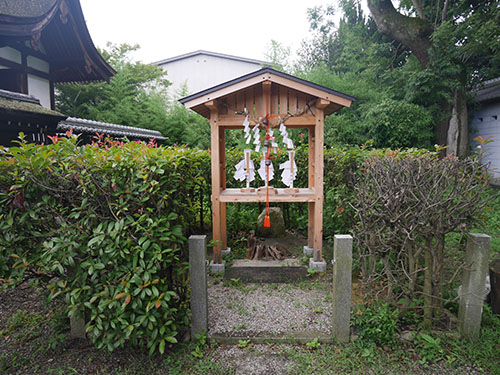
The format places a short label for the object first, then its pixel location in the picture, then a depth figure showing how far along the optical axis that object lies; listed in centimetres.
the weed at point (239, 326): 286
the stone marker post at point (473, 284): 253
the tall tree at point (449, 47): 944
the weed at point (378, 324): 254
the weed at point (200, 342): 253
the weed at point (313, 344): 260
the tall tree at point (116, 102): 1157
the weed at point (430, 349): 242
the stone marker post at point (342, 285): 259
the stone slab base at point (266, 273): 408
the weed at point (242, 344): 264
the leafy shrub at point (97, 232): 219
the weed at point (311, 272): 409
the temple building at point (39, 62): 512
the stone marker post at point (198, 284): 255
